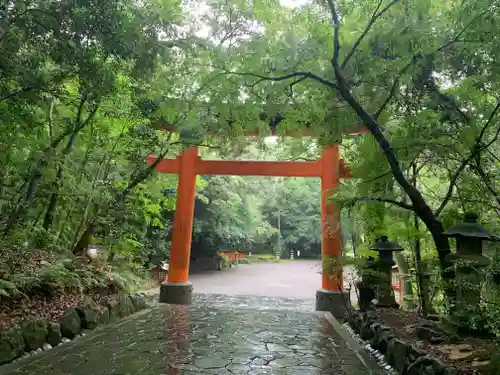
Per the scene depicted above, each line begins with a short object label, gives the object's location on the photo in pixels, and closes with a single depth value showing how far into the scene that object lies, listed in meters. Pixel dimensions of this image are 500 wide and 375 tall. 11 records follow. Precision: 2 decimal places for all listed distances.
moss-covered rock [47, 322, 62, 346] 5.09
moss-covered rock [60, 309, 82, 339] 5.45
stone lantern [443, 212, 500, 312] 4.29
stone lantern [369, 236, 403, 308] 6.69
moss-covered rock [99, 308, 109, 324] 6.49
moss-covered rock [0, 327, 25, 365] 4.26
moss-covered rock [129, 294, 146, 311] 8.00
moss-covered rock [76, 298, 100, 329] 5.96
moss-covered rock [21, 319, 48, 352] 4.67
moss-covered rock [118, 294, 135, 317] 7.34
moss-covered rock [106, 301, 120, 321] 6.92
